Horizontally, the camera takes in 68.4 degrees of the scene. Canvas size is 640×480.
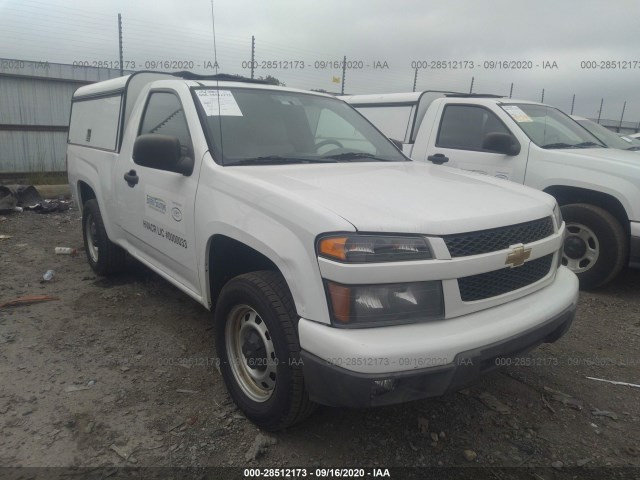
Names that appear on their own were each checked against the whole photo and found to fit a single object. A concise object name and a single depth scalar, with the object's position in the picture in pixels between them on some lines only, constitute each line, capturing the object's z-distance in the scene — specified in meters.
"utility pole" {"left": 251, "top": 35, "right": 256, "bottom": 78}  8.54
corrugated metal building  9.03
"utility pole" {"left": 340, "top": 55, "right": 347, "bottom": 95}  9.94
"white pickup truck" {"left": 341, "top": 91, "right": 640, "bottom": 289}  4.38
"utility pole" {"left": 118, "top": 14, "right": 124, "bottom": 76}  8.53
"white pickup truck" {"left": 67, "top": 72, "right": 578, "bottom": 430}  1.93
